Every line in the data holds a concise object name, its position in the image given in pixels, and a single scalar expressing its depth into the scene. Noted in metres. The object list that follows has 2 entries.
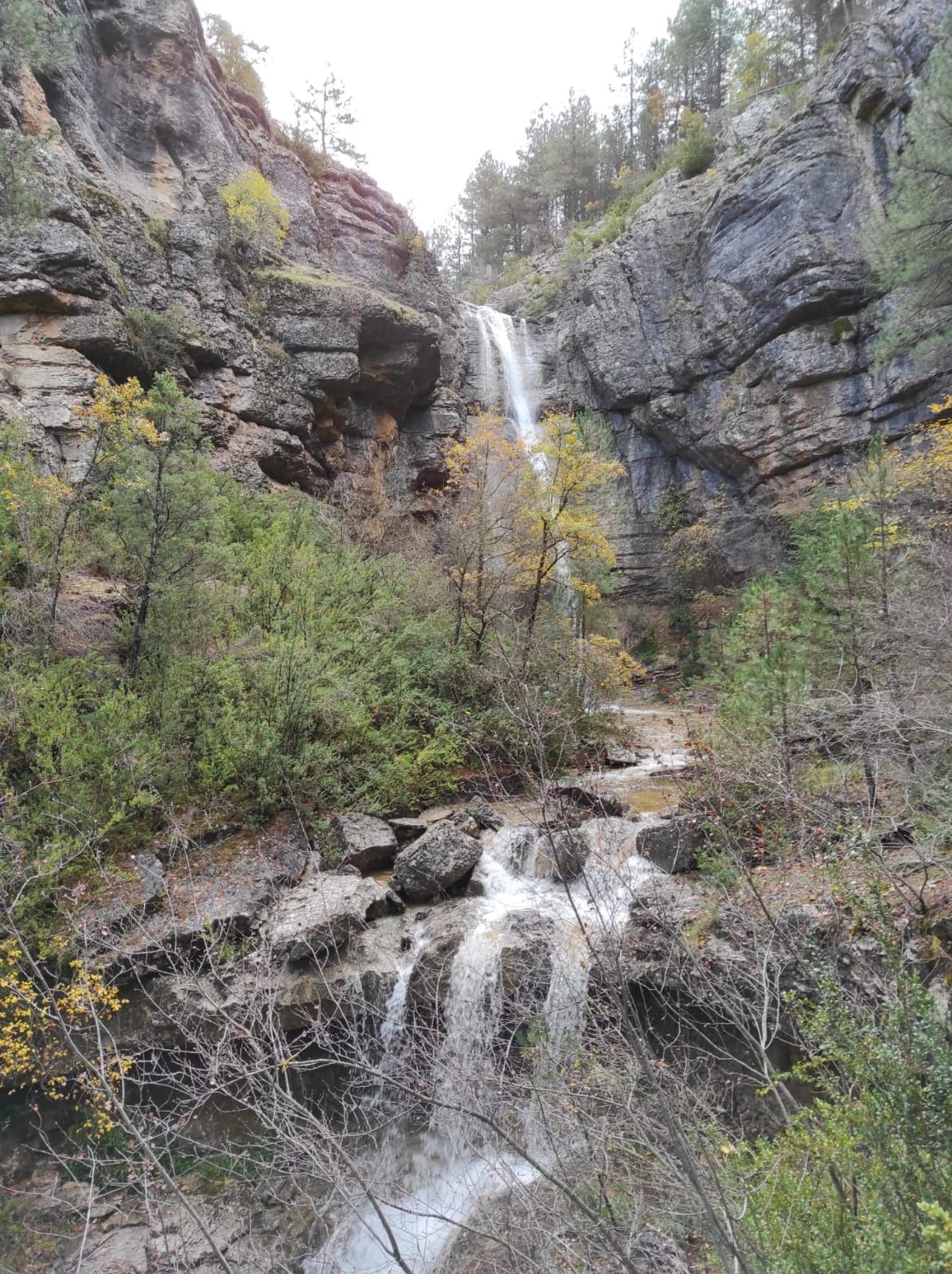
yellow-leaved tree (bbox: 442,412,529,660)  10.87
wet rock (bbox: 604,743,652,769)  10.72
